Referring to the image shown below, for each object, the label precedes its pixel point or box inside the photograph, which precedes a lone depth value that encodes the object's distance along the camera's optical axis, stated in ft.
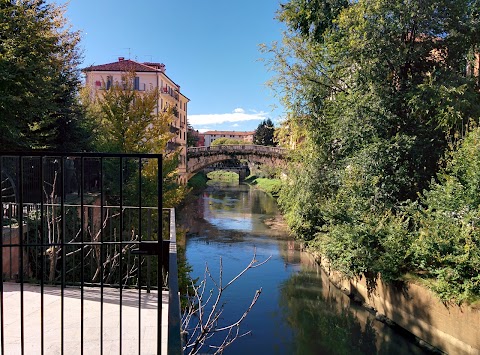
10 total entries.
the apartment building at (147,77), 109.91
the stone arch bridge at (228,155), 104.01
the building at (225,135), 412.16
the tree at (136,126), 40.45
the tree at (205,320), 31.40
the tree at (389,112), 35.60
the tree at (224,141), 289.12
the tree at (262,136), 206.28
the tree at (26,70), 29.43
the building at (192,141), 190.35
